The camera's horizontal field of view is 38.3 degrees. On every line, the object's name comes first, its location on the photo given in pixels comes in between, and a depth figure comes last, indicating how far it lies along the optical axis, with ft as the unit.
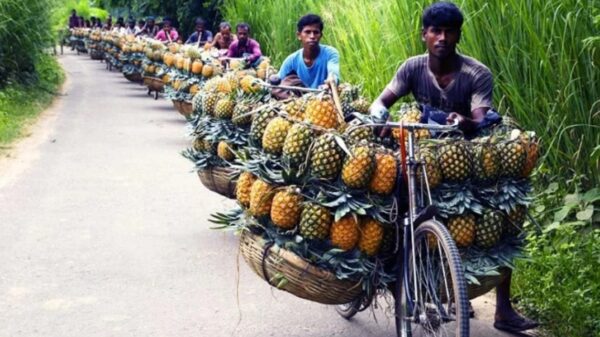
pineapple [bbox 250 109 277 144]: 16.63
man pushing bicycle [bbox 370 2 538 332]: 15.93
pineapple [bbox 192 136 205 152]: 23.86
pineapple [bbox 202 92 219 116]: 23.88
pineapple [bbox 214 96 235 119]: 23.00
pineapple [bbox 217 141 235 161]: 22.26
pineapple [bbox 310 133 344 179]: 14.02
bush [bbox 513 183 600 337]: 16.10
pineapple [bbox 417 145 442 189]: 14.03
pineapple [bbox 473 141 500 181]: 14.40
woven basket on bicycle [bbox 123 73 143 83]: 69.24
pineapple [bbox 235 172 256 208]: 15.85
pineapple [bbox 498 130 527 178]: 14.56
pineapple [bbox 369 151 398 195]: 13.99
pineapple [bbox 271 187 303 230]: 14.28
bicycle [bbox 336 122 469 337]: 13.21
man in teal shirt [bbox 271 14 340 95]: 25.32
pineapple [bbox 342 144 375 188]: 13.80
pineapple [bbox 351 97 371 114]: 20.06
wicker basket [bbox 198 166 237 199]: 22.90
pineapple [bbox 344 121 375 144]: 14.47
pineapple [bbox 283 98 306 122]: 15.72
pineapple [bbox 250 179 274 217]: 14.82
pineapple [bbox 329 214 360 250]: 13.88
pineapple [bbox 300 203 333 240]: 14.02
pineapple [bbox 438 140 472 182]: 14.23
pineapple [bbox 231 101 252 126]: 22.07
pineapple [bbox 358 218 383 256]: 14.03
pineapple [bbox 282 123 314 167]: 14.46
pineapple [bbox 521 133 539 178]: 14.75
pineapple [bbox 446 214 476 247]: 14.17
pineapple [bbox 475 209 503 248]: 14.28
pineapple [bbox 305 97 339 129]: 14.84
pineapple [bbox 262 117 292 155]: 15.11
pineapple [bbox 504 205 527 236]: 14.71
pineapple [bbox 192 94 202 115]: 24.64
